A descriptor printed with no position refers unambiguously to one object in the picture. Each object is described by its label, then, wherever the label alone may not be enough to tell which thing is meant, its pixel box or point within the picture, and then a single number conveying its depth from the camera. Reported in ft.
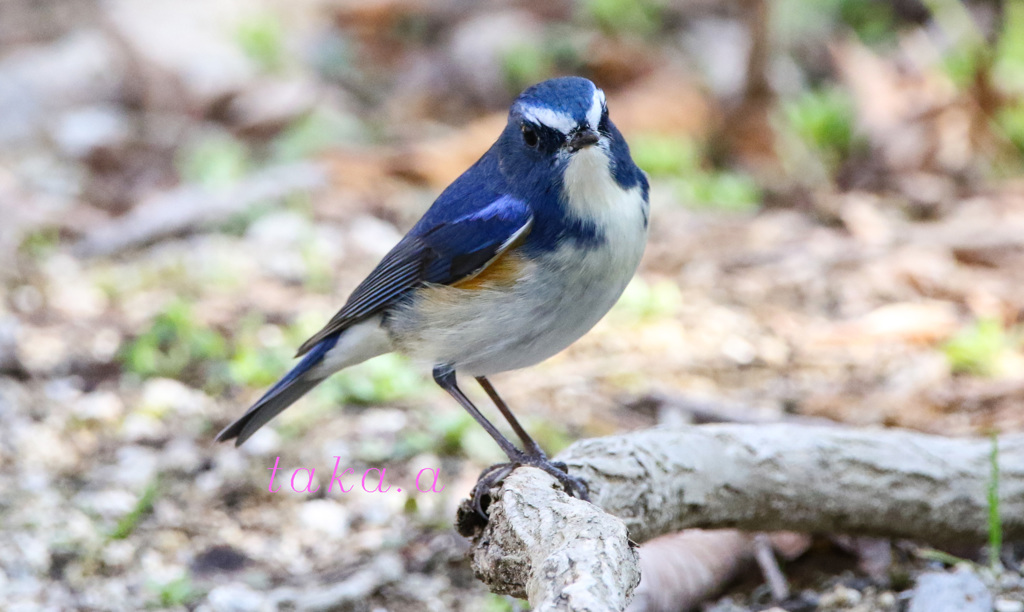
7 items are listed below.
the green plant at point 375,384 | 31.53
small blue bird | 20.61
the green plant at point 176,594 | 23.43
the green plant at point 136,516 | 26.00
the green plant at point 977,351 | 31.09
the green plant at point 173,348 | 33.09
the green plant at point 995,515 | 20.89
